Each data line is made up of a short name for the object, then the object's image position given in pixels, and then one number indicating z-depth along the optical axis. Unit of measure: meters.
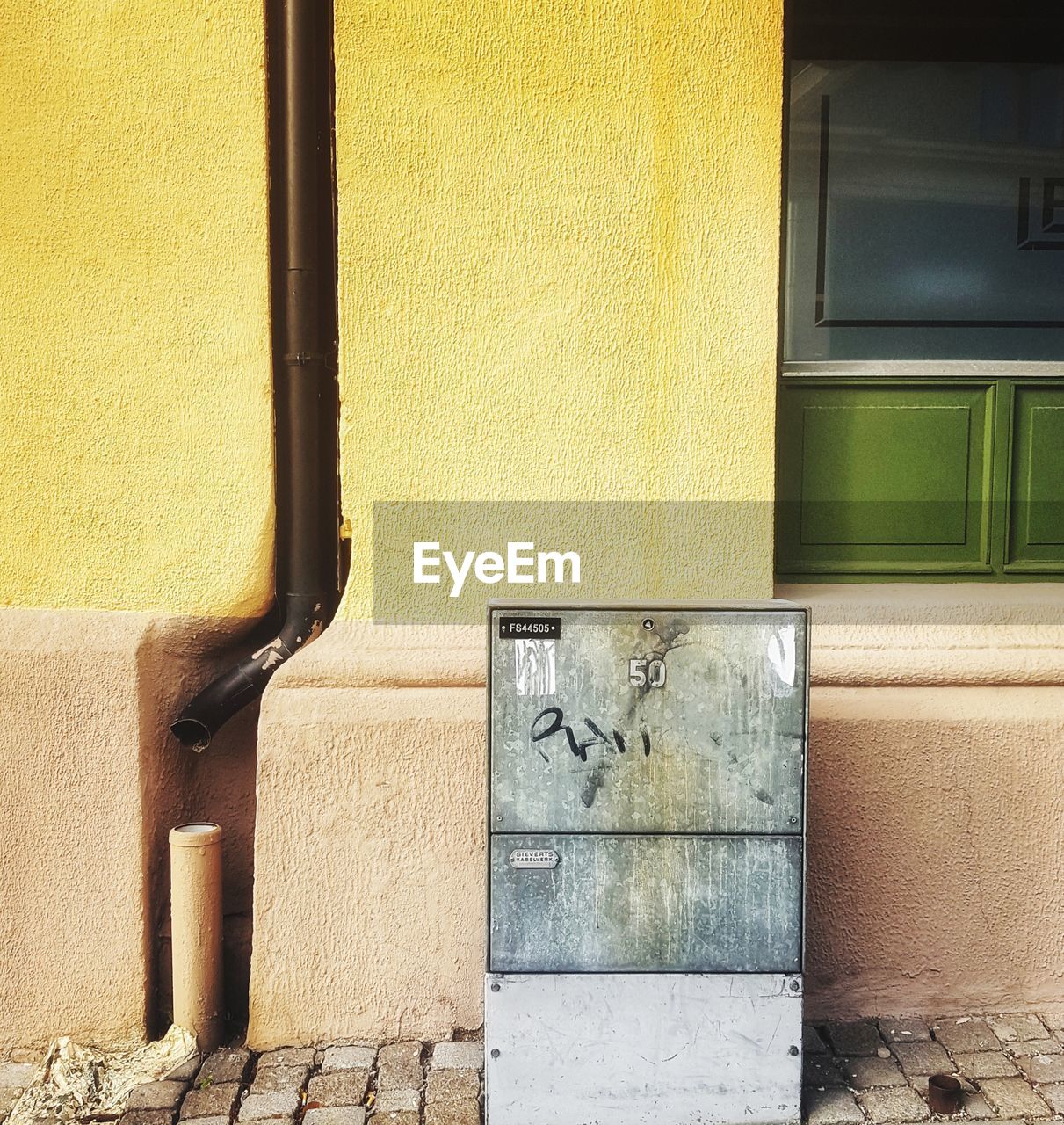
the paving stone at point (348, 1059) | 3.12
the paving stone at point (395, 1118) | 2.83
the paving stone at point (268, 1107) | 2.88
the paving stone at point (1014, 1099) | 2.85
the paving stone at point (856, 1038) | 3.20
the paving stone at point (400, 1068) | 3.03
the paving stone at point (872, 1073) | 3.01
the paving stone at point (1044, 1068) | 3.02
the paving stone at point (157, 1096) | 2.93
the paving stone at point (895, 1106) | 2.85
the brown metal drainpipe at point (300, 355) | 3.30
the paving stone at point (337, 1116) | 2.84
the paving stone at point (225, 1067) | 3.07
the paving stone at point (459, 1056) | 3.12
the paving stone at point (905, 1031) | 3.27
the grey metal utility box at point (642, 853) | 2.70
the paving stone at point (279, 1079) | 3.01
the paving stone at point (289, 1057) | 3.15
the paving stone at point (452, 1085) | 2.96
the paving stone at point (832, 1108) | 2.83
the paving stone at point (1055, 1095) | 2.88
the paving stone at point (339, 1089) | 2.95
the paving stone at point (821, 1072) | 3.01
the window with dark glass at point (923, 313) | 3.75
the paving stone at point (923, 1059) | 3.07
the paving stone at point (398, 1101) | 2.90
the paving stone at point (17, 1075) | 3.14
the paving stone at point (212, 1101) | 2.89
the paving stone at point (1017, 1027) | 3.25
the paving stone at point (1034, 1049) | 3.16
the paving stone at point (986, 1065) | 3.05
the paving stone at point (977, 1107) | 2.85
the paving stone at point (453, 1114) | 2.84
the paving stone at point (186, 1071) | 3.07
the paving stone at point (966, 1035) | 3.20
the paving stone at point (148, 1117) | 2.85
